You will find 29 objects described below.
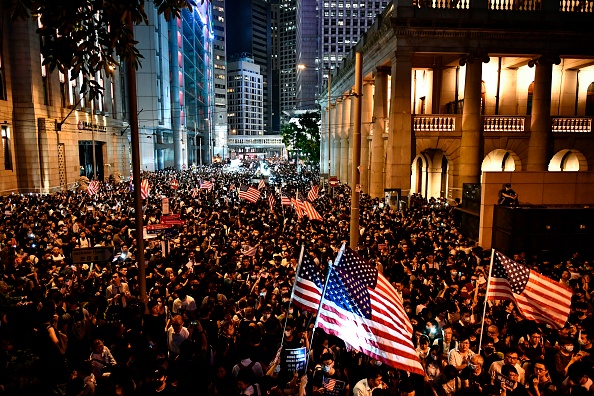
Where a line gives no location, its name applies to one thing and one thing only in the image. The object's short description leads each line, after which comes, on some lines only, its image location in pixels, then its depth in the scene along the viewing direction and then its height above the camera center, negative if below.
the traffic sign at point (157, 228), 15.70 -2.68
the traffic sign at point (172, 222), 16.52 -2.63
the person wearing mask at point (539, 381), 7.02 -3.68
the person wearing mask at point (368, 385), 6.98 -3.66
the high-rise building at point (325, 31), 125.19 +33.73
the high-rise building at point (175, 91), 71.62 +11.41
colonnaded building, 27.39 +4.30
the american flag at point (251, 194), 24.22 -2.39
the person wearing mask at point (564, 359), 7.97 -3.73
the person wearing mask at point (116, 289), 10.99 -3.45
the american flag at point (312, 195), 24.41 -2.44
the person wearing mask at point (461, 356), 8.08 -3.71
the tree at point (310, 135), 70.25 +2.42
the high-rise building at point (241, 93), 192.25 +24.71
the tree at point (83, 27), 4.91 +1.42
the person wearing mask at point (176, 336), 8.68 -3.58
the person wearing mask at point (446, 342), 8.72 -3.77
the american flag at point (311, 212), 18.28 -2.53
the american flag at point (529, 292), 8.73 -2.84
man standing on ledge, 17.62 -1.87
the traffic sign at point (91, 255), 10.35 -2.39
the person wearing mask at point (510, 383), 6.94 -3.67
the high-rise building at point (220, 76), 155.25 +28.10
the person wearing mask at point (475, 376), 7.28 -3.78
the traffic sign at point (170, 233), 15.44 -2.94
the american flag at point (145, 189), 25.10 -2.13
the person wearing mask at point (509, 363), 7.50 -3.63
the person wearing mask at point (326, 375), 7.30 -3.78
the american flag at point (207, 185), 31.18 -2.40
